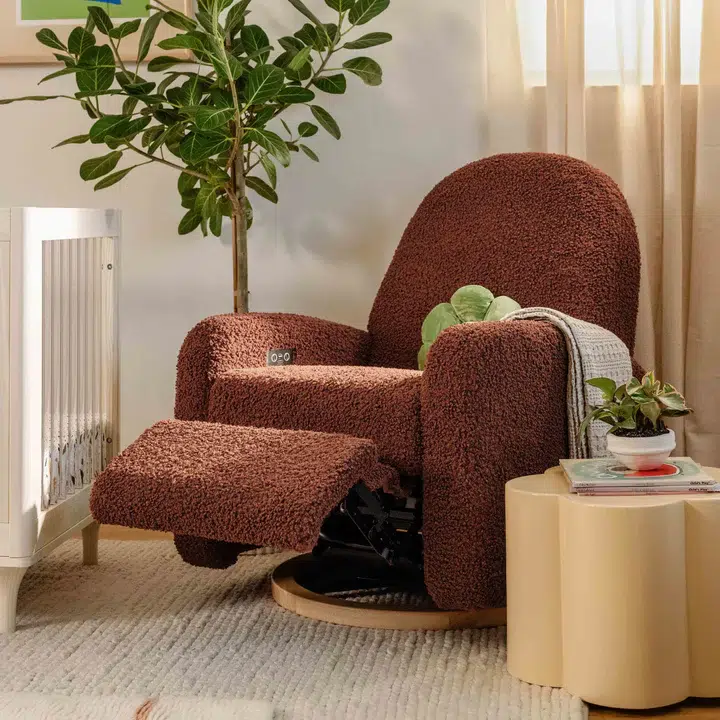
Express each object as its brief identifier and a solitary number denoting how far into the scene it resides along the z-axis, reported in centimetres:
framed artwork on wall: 555
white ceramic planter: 412
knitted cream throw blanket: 435
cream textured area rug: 403
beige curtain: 523
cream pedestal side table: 398
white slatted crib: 436
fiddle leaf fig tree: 482
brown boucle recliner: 428
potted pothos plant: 412
